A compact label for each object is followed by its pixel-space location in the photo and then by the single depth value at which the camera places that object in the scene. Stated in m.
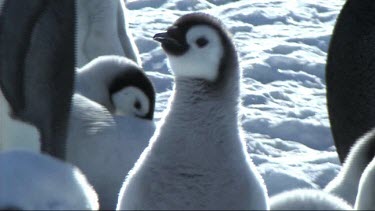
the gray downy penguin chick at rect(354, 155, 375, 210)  7.05
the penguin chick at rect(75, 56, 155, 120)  9.95
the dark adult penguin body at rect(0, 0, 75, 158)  8.53
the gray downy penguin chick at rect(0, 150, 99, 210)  5.91
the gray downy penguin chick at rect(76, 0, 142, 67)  12.41
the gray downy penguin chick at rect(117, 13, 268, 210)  6.28
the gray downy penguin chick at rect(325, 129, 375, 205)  8.20
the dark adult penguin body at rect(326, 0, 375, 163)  10.33
